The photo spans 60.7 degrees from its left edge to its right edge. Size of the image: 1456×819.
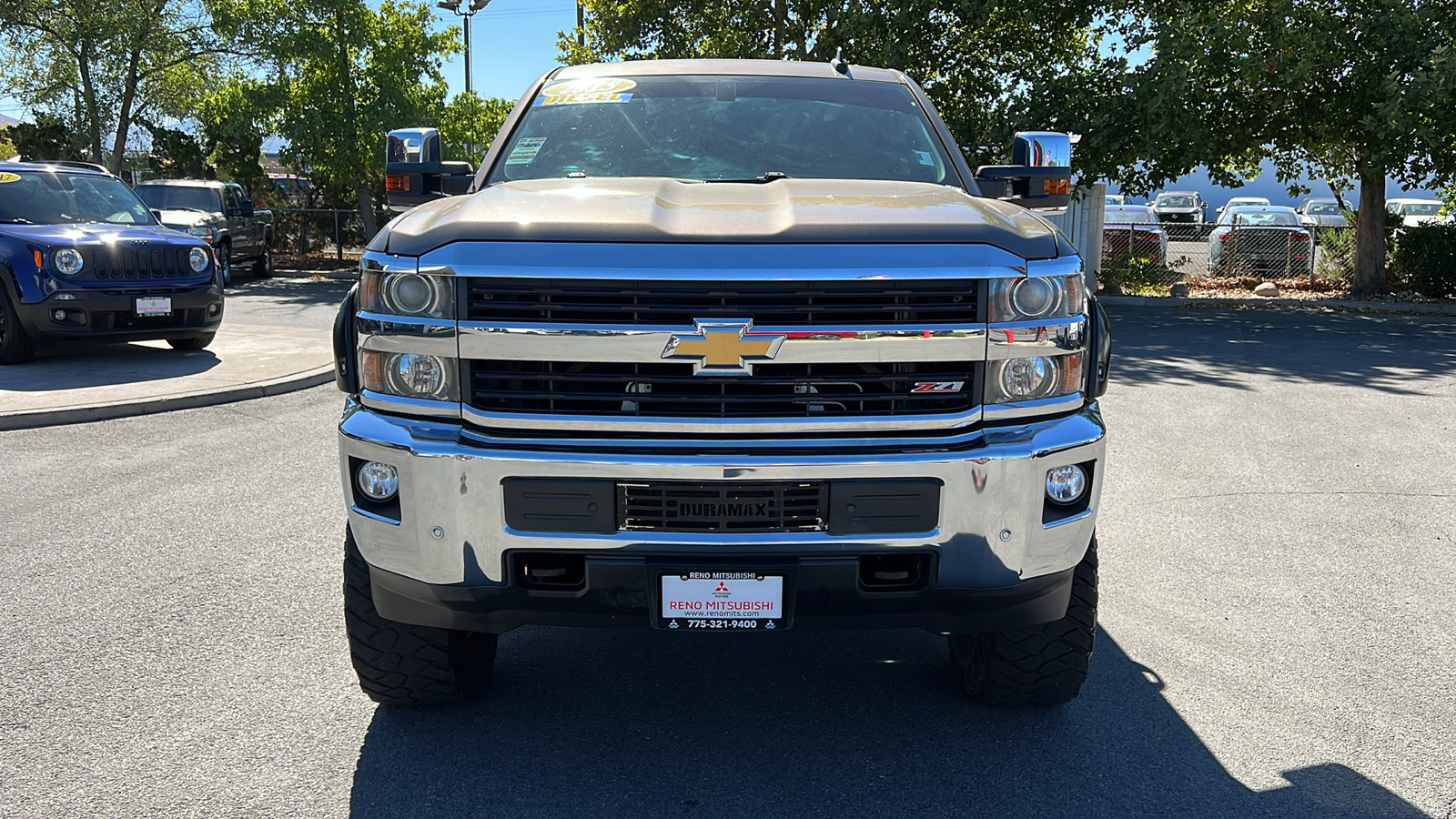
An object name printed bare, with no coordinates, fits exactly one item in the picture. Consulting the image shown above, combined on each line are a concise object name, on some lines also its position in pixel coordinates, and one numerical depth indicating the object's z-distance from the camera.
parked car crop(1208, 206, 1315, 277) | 24.41
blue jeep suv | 11.02
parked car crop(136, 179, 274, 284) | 21.39
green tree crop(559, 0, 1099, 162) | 21.95
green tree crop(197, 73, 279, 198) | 25.00
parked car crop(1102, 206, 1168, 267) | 24.11
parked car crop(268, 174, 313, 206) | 29.52
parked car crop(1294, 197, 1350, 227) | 38.44
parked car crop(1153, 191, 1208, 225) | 42.19
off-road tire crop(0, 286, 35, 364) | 11.07
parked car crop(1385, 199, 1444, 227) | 34.88
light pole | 34.53
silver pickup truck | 3.09
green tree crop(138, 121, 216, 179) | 30.95
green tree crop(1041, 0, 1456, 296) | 19.27
